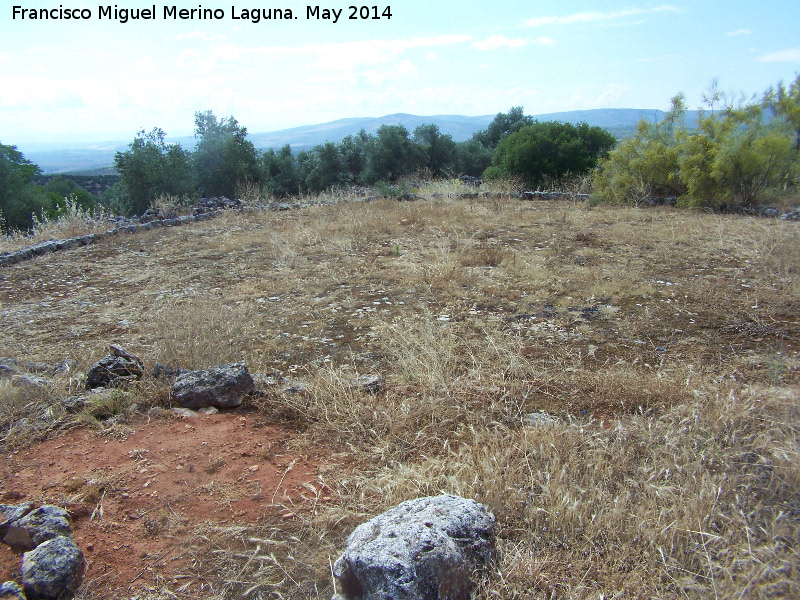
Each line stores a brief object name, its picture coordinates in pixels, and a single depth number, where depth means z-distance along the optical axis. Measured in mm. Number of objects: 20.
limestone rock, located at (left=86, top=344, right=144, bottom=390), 3680
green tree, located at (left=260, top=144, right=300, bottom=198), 24609
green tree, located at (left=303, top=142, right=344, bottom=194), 23188
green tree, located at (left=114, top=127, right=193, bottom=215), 15023
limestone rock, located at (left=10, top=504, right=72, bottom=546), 2170
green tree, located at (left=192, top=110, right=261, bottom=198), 18453
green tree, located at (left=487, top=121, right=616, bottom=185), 16297
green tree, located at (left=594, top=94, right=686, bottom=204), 11211
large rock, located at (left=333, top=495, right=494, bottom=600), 1743
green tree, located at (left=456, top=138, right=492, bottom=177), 24953
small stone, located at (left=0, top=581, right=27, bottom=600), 1886
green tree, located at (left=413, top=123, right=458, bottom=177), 23094
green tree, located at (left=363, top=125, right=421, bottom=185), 20594
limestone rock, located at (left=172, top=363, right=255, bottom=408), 3488
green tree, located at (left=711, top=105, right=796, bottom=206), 9680
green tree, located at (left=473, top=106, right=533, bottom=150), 29553
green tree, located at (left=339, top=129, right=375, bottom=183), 23281
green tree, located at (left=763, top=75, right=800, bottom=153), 11562
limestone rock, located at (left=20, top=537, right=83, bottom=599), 1947
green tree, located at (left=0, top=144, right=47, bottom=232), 18953
